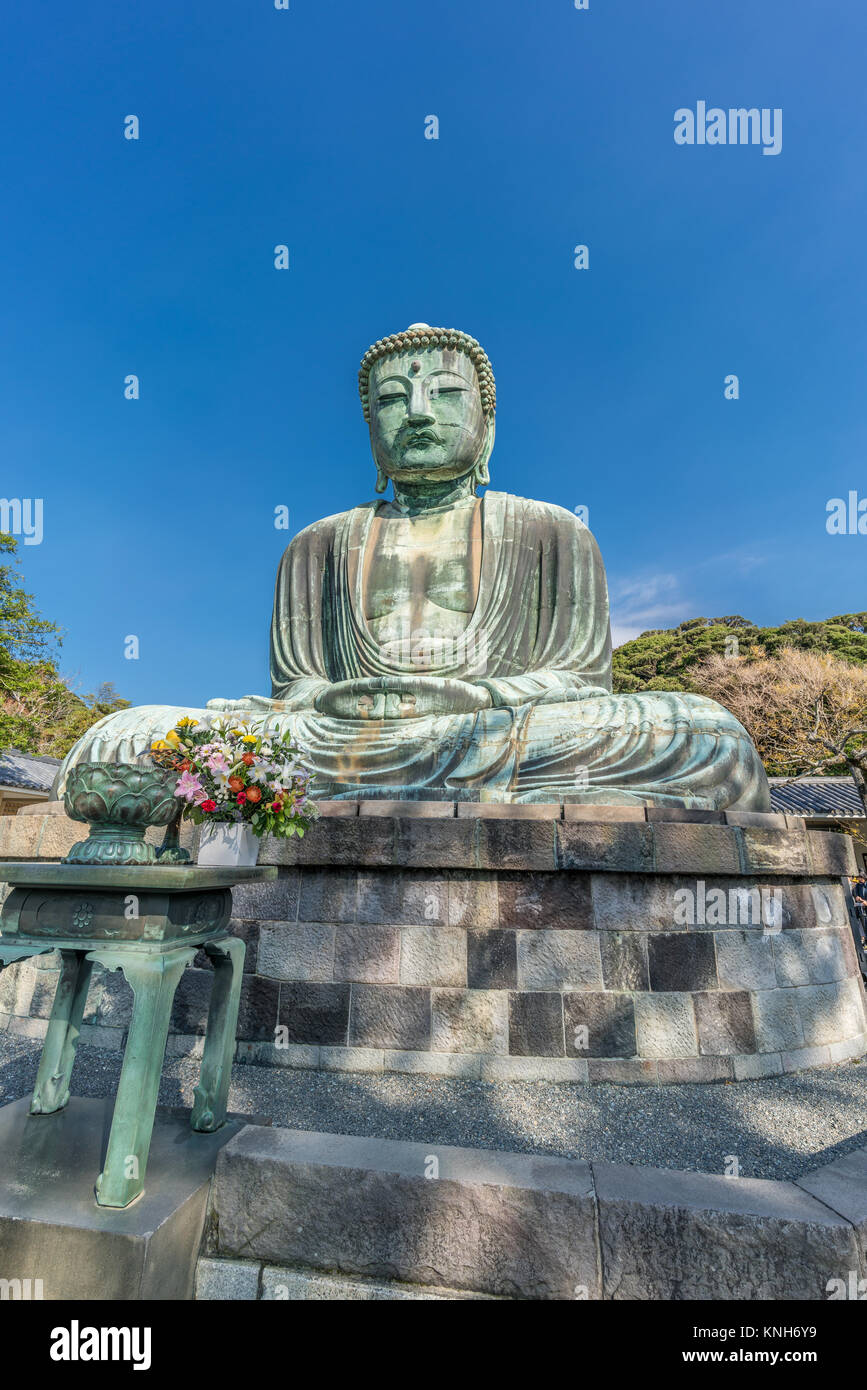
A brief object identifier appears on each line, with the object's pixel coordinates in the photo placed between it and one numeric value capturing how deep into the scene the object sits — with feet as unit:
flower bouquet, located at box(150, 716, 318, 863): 9.04
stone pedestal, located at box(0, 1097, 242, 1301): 5.78
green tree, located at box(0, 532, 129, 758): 45.29
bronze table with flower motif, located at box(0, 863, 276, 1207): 6.52
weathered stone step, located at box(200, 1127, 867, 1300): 5.70
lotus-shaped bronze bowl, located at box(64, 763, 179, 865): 7.64
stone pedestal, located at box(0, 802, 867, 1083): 11.74
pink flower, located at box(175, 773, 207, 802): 8.37
